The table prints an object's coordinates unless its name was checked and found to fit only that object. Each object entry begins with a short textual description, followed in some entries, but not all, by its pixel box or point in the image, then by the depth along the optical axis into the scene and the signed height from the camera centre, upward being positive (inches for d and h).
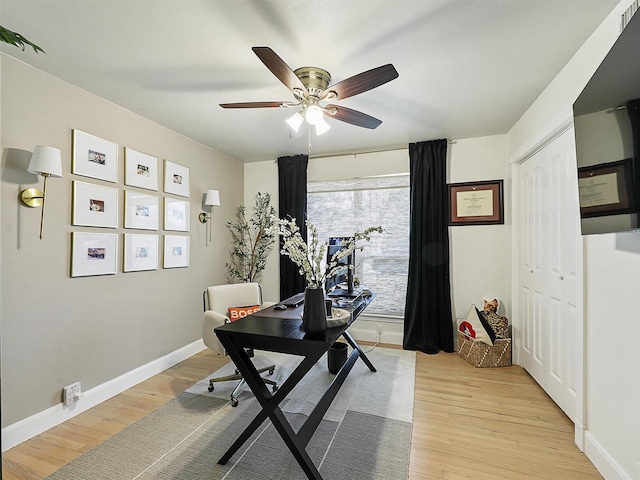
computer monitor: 115.4 -5.9
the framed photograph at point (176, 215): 128.0 +13.6
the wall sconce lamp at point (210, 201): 145.6 +21.4
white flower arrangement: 72.2 -2.2
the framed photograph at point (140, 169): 110.6 +28.8
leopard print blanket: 127.5 -32.4
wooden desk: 64.1 -24.0
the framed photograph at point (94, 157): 94.4 +28.7
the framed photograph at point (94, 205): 94.3 +13.2
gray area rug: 69.5 -50.3
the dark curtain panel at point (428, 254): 142.6 -3.7
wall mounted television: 46.4 +18.2
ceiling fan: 65.2 +37.6
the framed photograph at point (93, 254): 93.6 -2.4
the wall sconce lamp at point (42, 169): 79.7 +20.2
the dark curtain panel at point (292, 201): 166.4 +24.5
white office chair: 102.6 -23.0
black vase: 69.1 -15.0
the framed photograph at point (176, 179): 127.7 +28.9
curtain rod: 145.5 +48.7
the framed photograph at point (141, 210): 110.7 +13.5
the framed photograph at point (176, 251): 127.7 -2.0
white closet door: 84.5 -8.1
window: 155.6 +11.1
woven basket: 123.6 -43.1
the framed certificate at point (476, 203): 138.7 +19.8
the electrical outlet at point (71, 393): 89.7 -43.4
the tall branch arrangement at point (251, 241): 167.8 +2.9
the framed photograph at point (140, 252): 110.4 -2.3
